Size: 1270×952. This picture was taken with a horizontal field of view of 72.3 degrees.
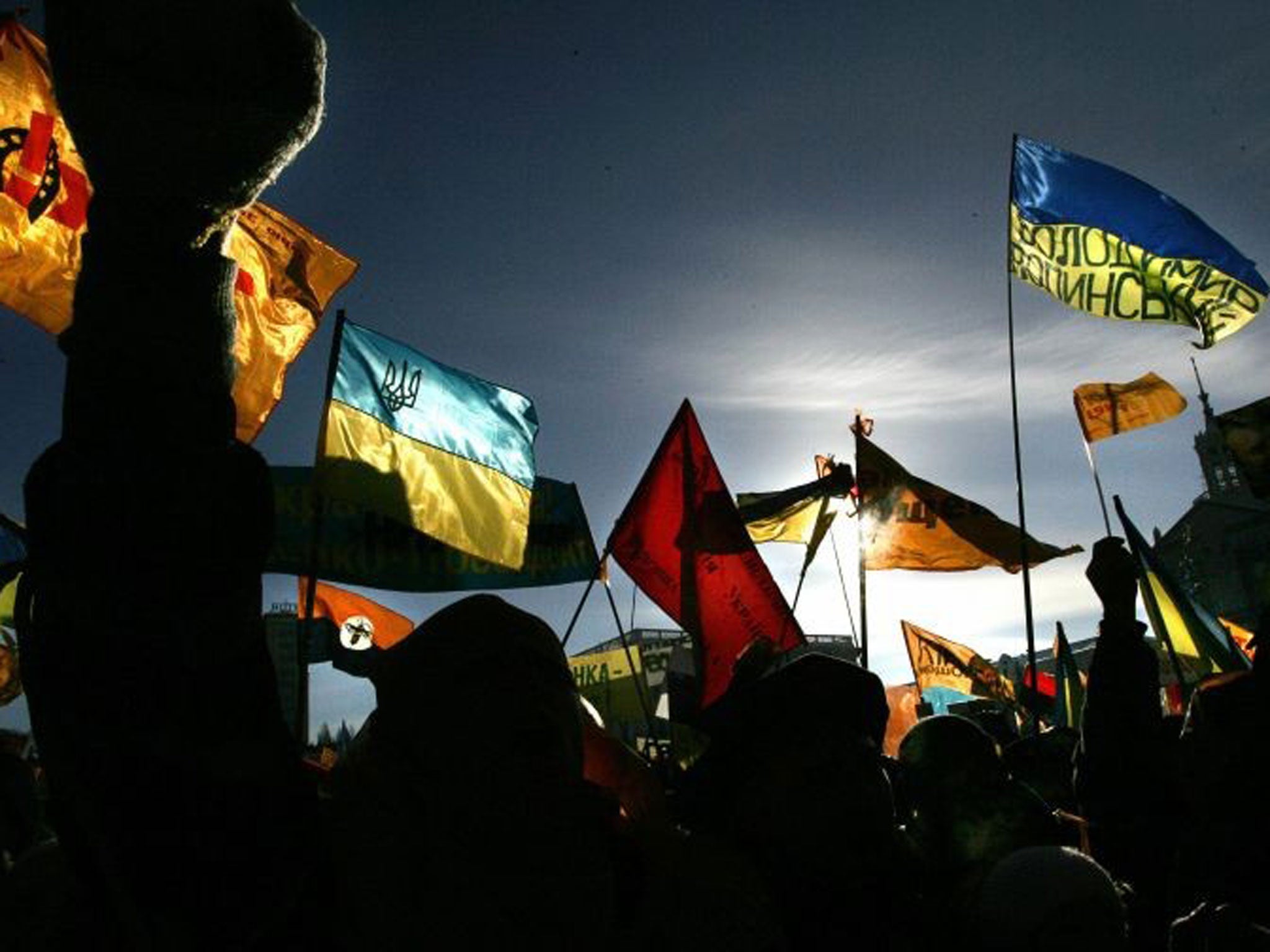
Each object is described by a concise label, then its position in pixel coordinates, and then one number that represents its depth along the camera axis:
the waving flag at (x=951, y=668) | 12.17
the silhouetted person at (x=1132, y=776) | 2.96
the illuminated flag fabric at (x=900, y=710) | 13.79
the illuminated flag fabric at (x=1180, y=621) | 6.86
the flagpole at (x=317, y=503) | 4.07
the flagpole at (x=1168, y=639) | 6.33
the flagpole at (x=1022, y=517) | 5.52
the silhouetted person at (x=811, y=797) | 2.04
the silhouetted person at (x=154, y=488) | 0.70
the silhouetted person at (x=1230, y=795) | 2.31
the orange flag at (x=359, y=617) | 8.47
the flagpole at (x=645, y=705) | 5.99
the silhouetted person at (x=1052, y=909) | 2.20
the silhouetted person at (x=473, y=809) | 1.21
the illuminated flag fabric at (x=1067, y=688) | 10.32
